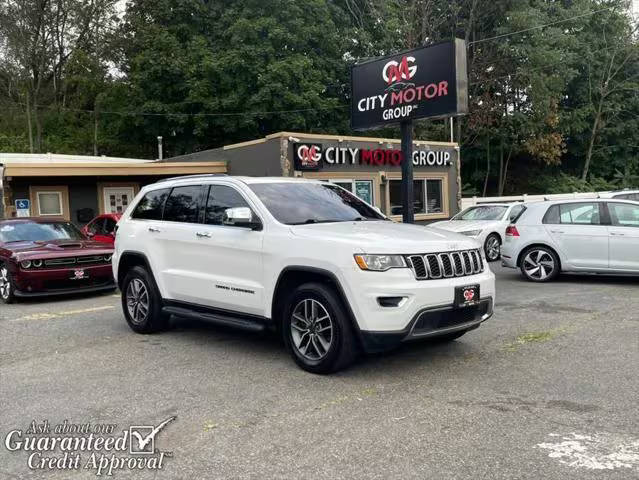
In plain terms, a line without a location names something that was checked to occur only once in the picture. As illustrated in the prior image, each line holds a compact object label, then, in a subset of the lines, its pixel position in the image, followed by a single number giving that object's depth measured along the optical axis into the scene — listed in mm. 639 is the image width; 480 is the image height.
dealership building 17938
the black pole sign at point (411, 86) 14031
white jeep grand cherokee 5152
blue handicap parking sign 18616
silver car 10367
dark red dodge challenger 10031
